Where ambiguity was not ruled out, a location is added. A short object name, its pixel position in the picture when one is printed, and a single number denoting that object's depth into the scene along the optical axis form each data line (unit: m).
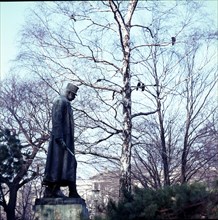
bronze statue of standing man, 8.38
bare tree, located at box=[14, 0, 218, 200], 13.94
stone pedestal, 8.16
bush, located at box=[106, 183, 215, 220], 4.84
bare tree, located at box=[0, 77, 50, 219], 22.42
